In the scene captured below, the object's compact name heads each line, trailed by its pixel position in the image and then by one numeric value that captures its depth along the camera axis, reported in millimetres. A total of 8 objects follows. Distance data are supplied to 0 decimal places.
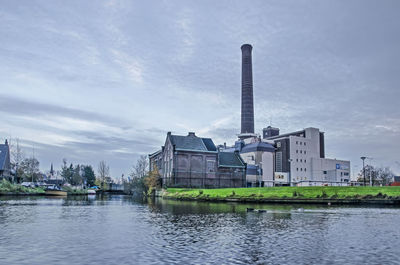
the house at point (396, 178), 94750
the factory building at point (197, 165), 89256
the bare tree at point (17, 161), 105062
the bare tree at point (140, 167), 116319
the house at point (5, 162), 111312
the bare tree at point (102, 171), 157062
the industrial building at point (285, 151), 127625
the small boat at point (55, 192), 87500
